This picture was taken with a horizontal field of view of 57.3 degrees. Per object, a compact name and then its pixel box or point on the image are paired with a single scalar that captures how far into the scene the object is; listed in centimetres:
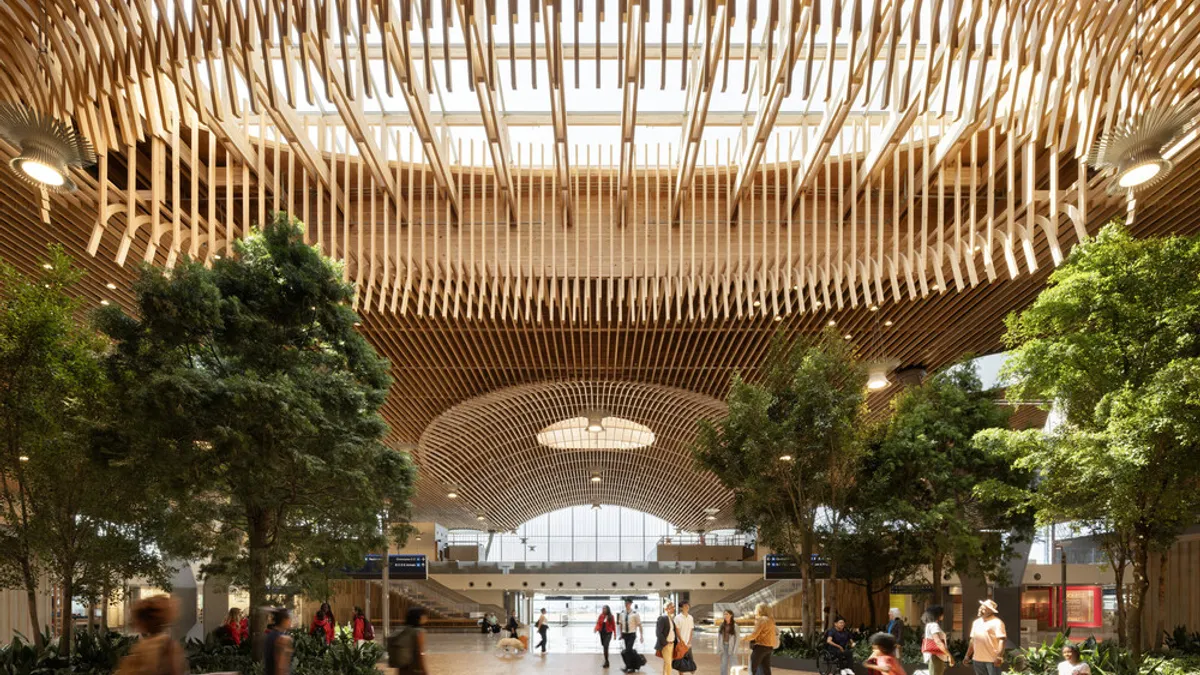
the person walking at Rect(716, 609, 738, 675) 1477
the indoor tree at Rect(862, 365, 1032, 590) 2025
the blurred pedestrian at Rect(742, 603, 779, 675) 1306
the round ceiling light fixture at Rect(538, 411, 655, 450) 3234
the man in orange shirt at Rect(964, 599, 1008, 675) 1083
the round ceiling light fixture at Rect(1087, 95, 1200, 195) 793
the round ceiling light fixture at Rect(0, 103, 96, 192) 768
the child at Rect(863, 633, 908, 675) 755
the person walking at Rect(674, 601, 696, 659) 1405
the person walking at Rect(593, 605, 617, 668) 2008
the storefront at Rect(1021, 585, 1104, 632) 2825
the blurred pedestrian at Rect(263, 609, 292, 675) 859
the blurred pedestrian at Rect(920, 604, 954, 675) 1179
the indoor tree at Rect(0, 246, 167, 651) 1130
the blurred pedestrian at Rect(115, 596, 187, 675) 605
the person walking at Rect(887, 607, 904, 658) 1437
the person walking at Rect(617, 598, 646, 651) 1853
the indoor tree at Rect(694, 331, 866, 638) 1906
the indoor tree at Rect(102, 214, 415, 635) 1016
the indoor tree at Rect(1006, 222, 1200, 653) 1158
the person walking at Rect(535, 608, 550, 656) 2422
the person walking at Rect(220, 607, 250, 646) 1481
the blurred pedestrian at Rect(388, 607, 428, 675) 841
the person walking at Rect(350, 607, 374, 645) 2027
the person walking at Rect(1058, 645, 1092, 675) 975
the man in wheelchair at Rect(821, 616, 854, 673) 1509
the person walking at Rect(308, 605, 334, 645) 1577
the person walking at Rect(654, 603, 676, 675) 1460
